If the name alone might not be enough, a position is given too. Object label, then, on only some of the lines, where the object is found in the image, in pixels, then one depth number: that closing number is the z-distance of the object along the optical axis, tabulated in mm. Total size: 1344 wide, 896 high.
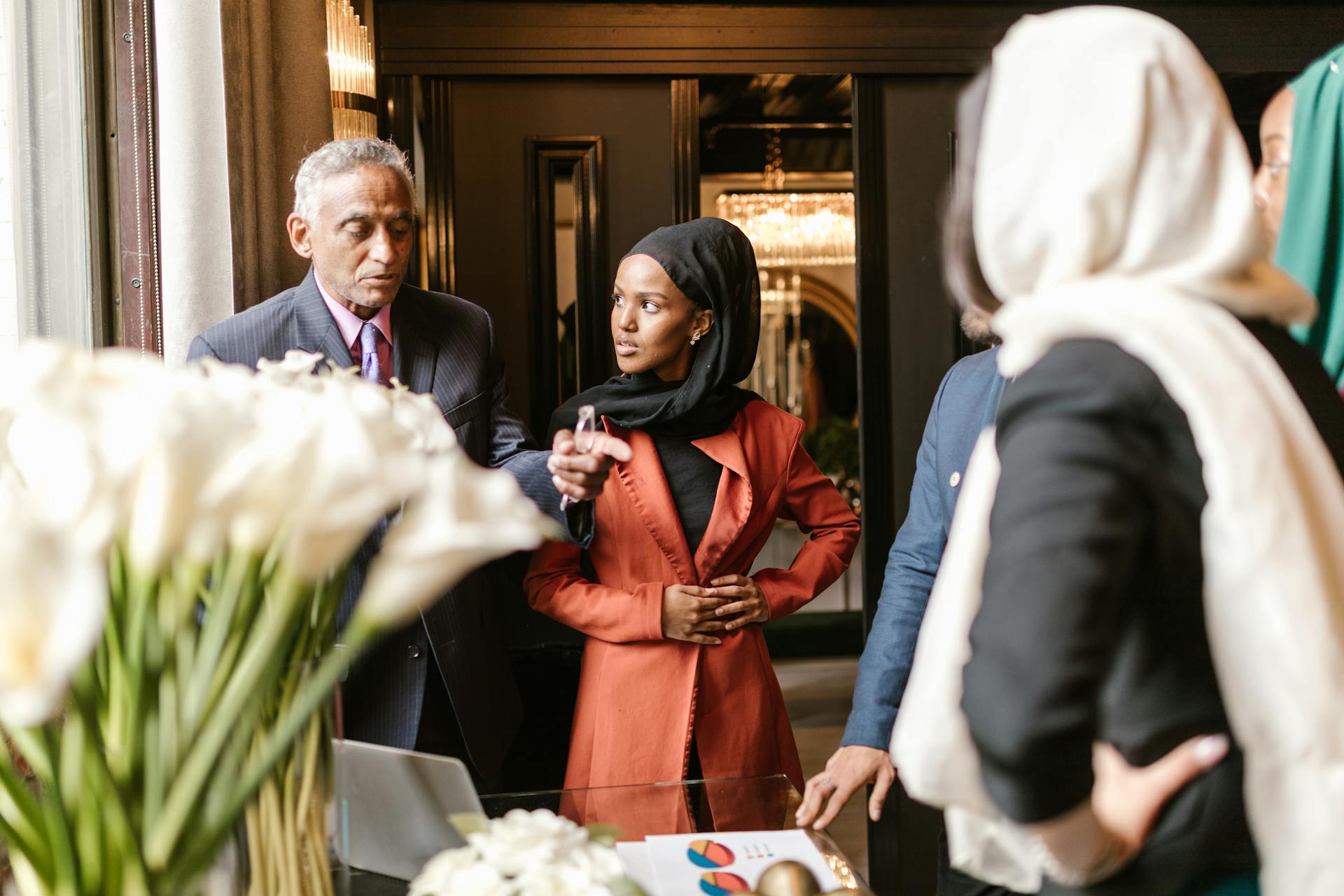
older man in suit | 1892
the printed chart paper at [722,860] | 1228
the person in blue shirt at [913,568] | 1668
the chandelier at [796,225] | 7965
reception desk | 1427
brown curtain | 2059
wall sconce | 2422
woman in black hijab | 1970
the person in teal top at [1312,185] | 1288
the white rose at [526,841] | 831
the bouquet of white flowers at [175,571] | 621
